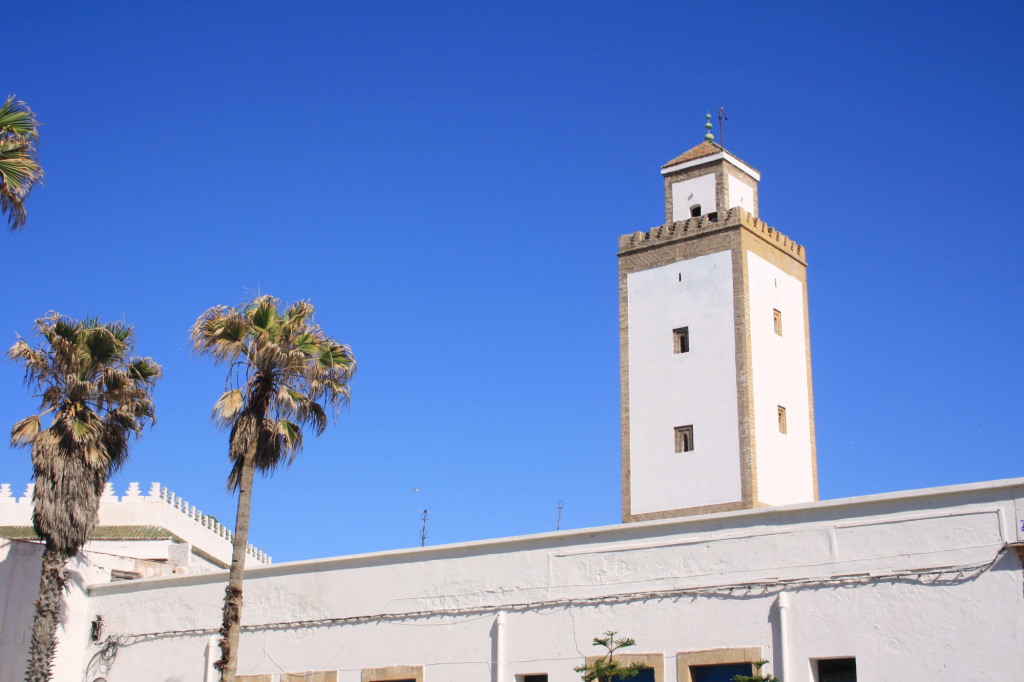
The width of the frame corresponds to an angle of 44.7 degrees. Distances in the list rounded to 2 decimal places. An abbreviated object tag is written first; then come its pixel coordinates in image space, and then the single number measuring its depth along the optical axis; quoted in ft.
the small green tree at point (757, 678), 52.80
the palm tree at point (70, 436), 70.74
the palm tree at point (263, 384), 68.13
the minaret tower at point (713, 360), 95.91
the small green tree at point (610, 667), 57.47
